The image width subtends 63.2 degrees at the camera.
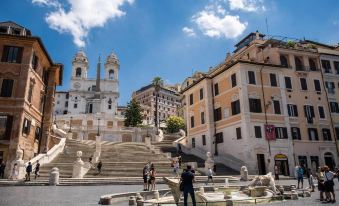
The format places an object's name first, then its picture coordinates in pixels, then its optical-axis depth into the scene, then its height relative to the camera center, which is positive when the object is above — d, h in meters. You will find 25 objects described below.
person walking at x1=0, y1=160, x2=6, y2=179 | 23.05 +0.22
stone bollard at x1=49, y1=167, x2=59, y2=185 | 20.09 -0.50
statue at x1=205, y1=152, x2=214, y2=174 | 26.88 +0.51
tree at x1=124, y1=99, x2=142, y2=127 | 71.09 +13.59
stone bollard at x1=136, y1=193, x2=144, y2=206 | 10.30 -1.15
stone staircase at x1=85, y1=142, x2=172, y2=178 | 25.54 +0.94
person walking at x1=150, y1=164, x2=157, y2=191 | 16.67 -0.41
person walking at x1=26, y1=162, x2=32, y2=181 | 21.12 +0.02
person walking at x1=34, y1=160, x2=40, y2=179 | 22.18 -0.06
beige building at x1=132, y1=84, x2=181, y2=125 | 120.94 +31.03
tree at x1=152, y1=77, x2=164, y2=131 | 73.42 +23.13
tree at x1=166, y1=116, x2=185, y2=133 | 71.00 +11.35
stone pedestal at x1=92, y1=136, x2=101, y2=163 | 28.61 +1.70
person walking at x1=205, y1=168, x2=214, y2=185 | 22.03 -0.48
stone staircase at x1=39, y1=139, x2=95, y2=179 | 24.43 +1.31
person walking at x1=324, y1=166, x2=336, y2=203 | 11.08 -0.66
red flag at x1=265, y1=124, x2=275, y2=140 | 31.00 +3.96
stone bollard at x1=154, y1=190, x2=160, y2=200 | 13.84 -1.25
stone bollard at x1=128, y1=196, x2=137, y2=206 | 11.08 -1.23
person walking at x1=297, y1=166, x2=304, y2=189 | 17.69 -0.34
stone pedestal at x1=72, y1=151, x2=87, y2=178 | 22.92 +0.13
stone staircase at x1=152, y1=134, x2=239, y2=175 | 29.15 +1.35
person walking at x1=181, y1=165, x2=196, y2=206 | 9.20 -0.42
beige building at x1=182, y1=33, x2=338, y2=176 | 31.00 +6.73
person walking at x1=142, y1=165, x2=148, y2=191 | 16.97 -0.44
